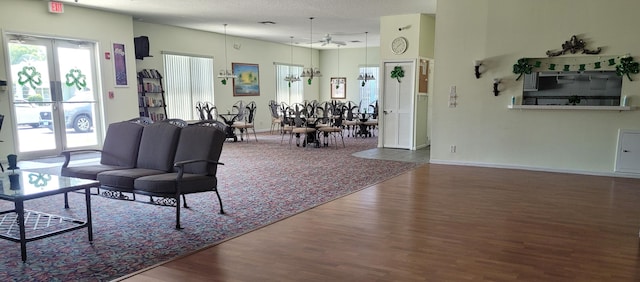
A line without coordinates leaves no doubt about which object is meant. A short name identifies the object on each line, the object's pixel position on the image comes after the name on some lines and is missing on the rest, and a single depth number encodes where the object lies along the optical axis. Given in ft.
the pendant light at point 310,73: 36.12
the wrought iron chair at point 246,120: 33.19
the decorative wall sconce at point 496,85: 21.01
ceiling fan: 36.49
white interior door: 28.43
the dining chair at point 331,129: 29.37
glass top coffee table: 9.73
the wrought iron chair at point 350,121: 36.52
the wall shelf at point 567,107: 18.76
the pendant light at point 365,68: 40.89
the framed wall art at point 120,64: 27.73
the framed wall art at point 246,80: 39.75
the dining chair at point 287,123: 30.73
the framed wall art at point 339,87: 50.85
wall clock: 28.14
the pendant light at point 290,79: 42.89
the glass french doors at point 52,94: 23.52
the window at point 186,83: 33.60
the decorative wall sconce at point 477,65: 21.18
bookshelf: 30.66
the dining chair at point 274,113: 38.01
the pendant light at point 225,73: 35.25
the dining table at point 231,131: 33.12
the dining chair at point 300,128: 29.32
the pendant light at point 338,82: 50.96
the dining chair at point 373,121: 36.73
